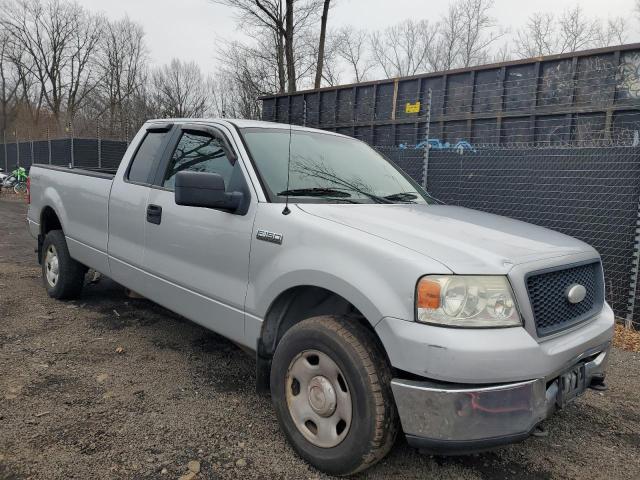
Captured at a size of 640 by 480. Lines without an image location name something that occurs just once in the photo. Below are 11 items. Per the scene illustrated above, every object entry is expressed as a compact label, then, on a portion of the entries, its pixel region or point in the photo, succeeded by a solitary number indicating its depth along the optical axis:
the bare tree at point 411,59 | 36.88
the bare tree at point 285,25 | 20.75
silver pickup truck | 2.12
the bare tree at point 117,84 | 42.28
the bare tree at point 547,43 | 29.45
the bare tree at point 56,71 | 43.56
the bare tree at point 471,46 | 34.72
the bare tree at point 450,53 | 35.25
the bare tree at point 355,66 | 36.06
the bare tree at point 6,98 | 44.56
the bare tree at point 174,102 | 42.12
